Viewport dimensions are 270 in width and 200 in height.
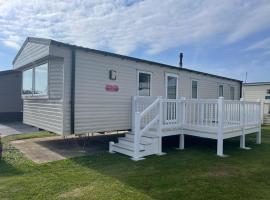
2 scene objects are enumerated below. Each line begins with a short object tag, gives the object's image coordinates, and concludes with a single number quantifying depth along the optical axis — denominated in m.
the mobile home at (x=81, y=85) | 6.91
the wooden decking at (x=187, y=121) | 6.87
